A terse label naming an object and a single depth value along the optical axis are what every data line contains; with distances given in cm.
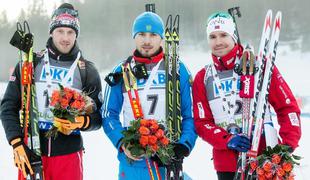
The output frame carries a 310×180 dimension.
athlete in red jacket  591
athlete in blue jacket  619
